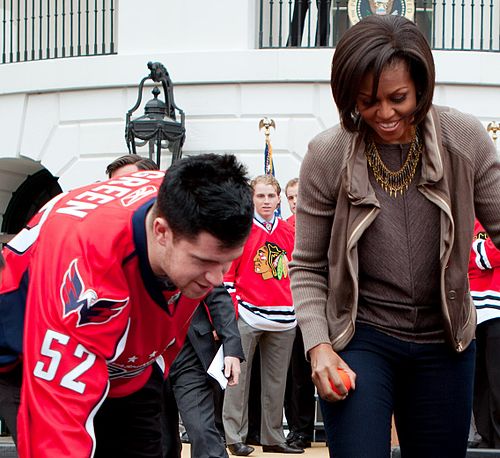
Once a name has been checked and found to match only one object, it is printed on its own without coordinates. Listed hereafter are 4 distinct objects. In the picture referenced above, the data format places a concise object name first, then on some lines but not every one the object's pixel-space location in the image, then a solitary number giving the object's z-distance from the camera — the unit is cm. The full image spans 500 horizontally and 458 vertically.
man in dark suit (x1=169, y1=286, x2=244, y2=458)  718
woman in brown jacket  403
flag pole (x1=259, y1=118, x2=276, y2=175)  1281
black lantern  1352
